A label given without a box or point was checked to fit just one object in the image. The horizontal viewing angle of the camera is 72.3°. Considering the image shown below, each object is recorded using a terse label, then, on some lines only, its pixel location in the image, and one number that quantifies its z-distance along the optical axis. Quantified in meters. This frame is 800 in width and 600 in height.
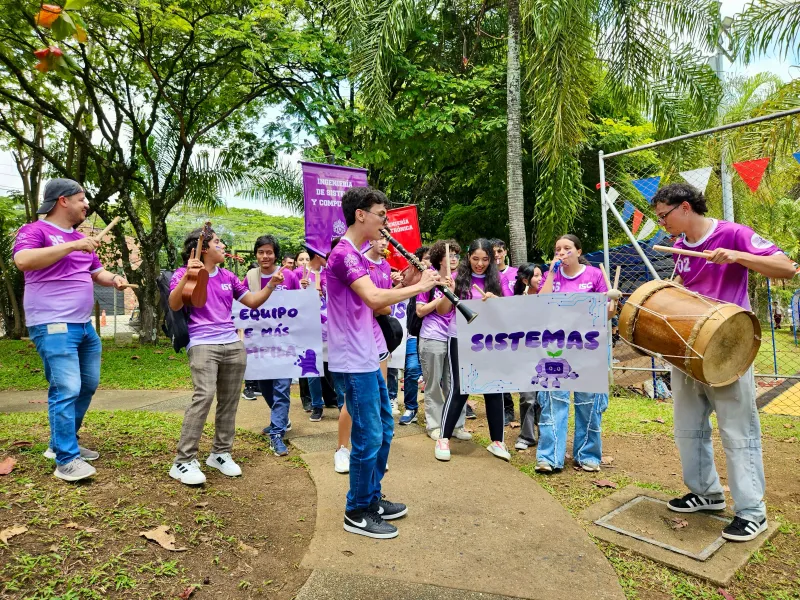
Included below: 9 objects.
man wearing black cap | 3.49
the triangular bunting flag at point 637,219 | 8.66
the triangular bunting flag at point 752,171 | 5.62
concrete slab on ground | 2.96
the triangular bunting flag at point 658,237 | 9.36
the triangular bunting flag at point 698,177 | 5.90
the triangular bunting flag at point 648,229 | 7.71
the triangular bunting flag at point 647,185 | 6.48
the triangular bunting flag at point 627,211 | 7.18
